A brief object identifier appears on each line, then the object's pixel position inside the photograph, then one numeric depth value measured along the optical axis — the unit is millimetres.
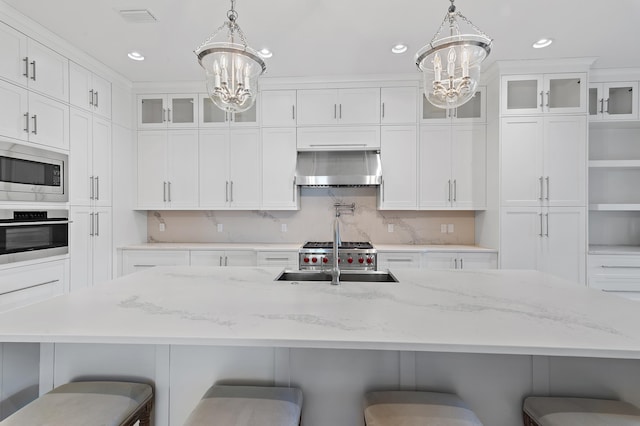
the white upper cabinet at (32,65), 2311
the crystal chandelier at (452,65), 1571
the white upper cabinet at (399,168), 3533
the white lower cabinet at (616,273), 3061
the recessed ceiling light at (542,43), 2750
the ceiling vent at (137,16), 2364
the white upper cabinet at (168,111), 3699
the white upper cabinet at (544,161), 3121
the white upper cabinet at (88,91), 2891
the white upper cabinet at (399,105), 3516
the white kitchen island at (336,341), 1006
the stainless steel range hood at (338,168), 3465
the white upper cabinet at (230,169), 3654
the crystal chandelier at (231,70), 1632
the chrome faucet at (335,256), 1709
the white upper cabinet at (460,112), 3465
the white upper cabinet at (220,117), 3646
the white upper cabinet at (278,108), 3604
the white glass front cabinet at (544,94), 3121
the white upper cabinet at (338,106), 3547
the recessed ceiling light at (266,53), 2952
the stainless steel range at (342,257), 3193
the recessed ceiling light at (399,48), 2846
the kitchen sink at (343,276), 1994
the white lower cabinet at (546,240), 3115
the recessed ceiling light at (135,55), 2996
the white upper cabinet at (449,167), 3488
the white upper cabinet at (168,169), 3701
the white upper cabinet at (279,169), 3615
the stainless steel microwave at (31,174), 2312
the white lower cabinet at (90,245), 2915
